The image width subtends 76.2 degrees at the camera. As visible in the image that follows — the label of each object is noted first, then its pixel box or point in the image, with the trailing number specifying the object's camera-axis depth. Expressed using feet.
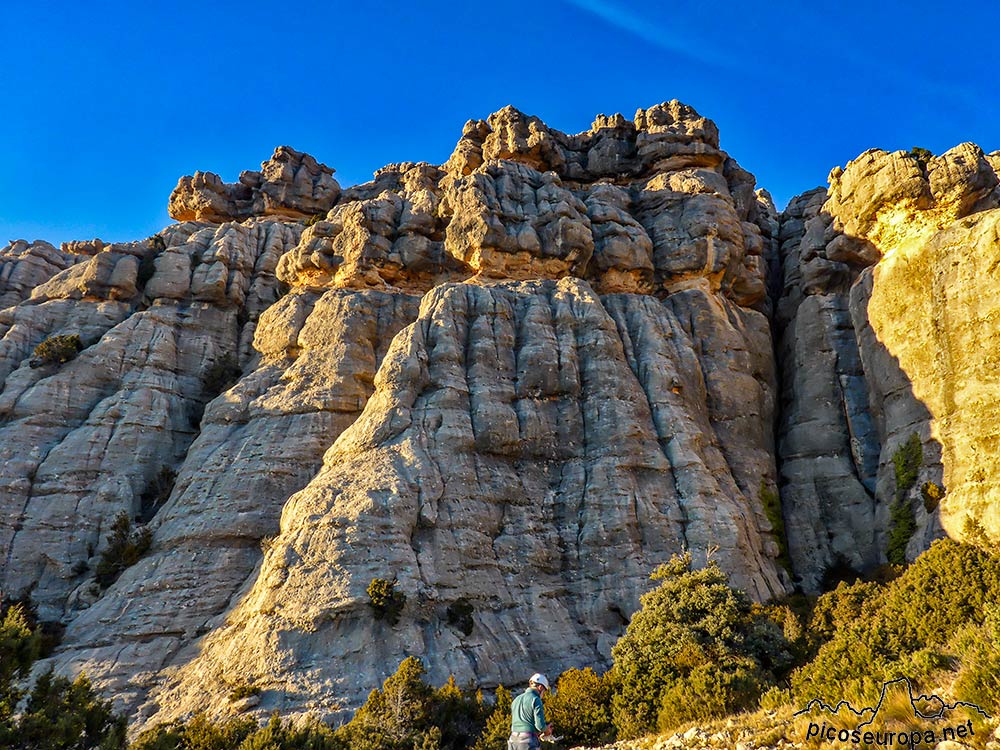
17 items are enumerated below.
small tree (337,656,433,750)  63.67
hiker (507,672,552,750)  40.32
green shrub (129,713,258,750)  59.32
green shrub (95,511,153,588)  108.17
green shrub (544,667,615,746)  64.08
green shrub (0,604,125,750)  52.01
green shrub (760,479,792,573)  122.42
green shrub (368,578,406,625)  86.58
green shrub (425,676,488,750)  67.22
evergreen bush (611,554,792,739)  60.29
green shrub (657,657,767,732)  57.88
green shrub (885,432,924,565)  109.40
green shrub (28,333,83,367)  139.74
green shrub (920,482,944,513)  106.32
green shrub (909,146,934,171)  134.31
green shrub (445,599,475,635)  91.35
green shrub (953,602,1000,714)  36.73
